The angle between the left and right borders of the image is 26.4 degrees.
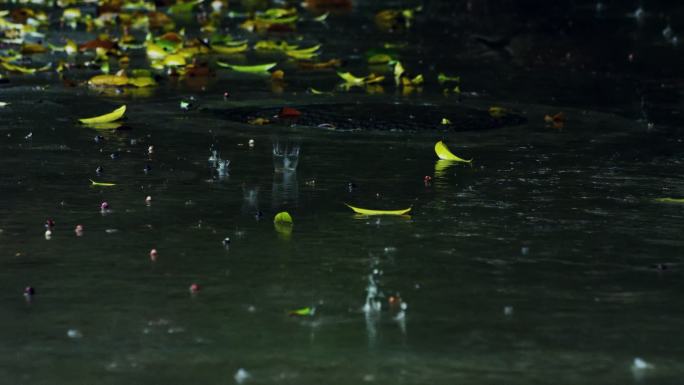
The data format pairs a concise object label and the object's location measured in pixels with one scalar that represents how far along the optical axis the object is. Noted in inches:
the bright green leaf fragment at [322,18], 754.2
